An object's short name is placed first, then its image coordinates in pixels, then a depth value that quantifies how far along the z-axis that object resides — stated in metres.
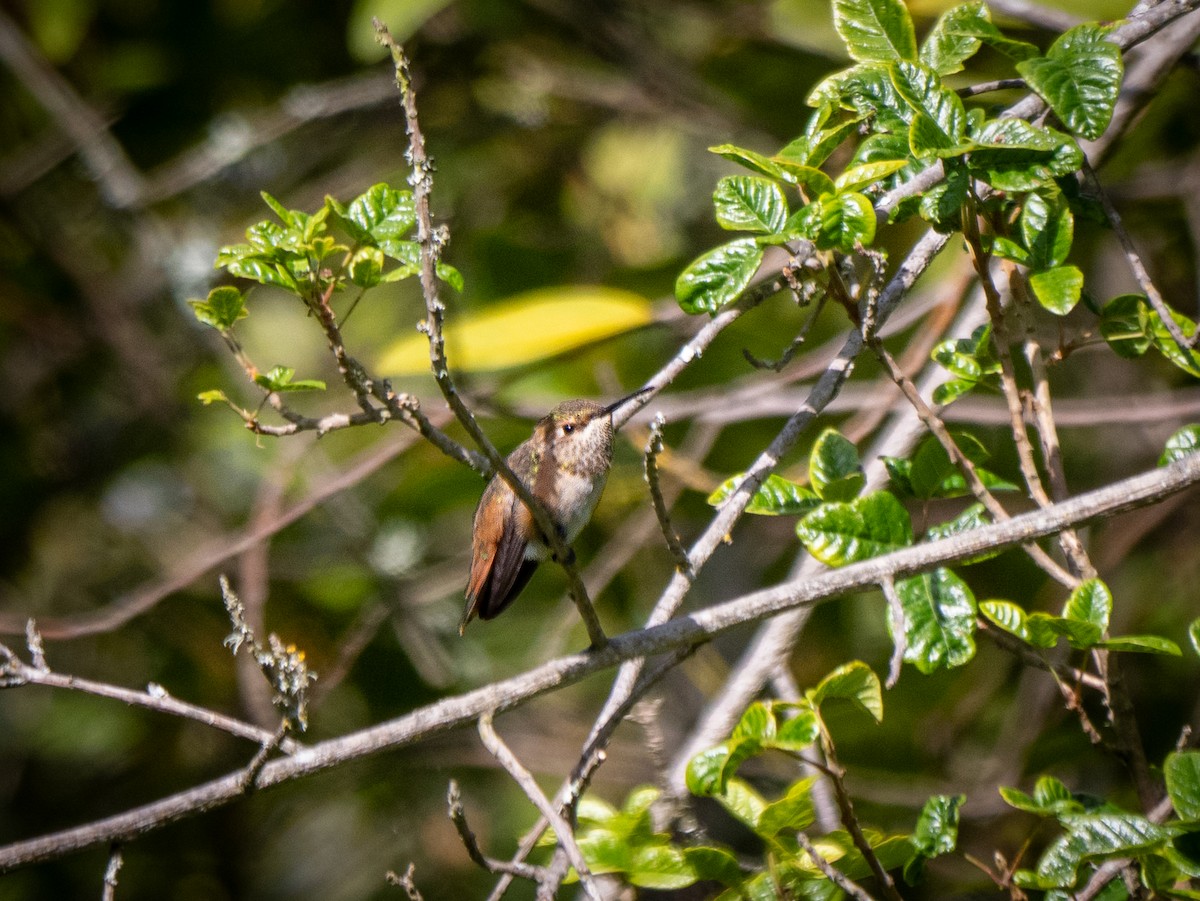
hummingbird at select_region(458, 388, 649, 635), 4.02
